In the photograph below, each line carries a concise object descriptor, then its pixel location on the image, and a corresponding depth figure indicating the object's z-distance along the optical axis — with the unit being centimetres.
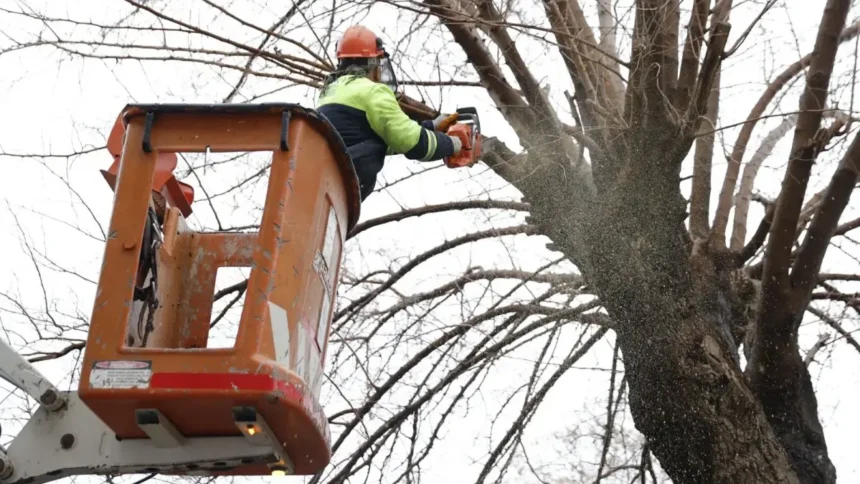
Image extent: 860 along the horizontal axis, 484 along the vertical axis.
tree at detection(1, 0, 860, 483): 877
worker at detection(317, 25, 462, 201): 878
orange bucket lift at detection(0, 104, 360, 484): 608
